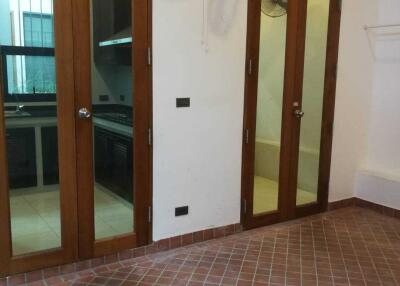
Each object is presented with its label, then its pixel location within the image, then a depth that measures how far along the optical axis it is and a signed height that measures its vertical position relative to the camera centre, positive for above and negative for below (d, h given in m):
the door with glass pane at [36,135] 2.47 -0.32
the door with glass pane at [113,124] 2.69 -0.27
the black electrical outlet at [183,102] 3.05 -0.12
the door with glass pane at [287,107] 3.43 -0.18
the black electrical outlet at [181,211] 3.17 -0.97
